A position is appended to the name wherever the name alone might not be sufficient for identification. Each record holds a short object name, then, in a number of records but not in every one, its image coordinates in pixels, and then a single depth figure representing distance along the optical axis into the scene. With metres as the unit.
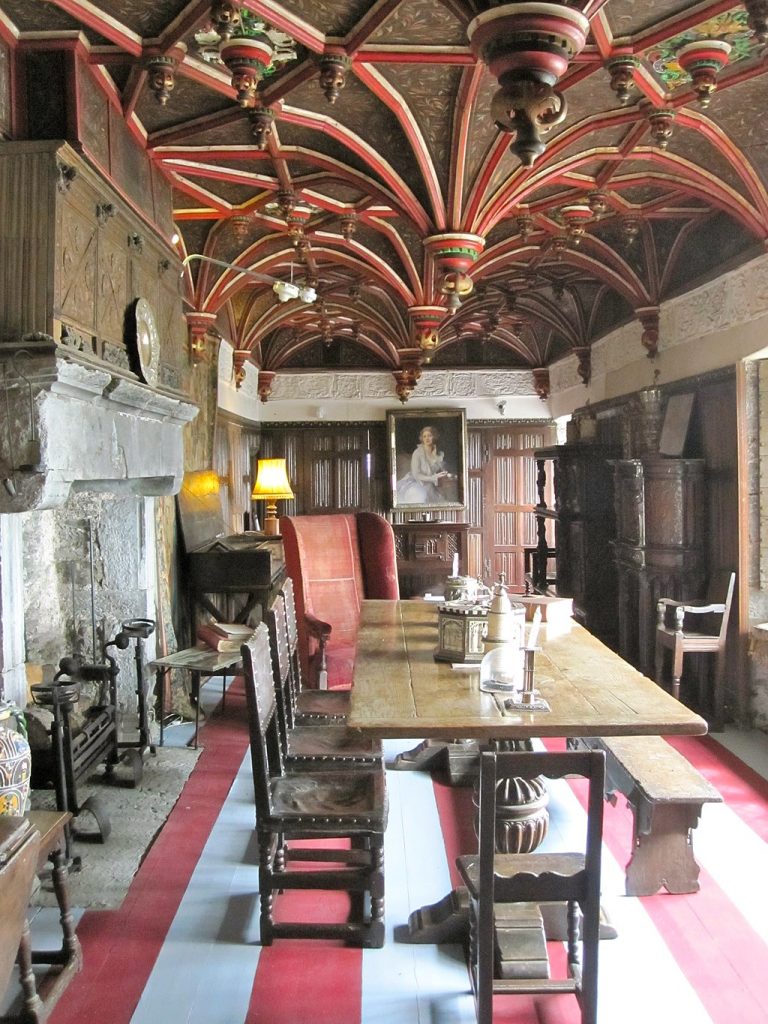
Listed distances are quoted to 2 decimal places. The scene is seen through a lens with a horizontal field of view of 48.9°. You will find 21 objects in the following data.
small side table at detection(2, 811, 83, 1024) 2.51
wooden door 12.88
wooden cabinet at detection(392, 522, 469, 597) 11.91
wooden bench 3.38
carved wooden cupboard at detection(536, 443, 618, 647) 8.25
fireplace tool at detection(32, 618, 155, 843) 3.49
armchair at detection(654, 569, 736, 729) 5.56
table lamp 8.73
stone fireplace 3.18
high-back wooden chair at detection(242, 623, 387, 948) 2.92
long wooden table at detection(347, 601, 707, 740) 2.55
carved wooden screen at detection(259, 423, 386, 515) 12.88
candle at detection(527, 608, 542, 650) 3.36
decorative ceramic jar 2.79
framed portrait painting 12.57
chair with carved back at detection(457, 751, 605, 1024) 2.13
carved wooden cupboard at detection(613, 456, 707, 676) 6.14
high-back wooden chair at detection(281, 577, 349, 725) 4.04
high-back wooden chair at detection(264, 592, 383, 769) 3.48
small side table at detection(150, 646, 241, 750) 5.39
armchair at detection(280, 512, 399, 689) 5.58
